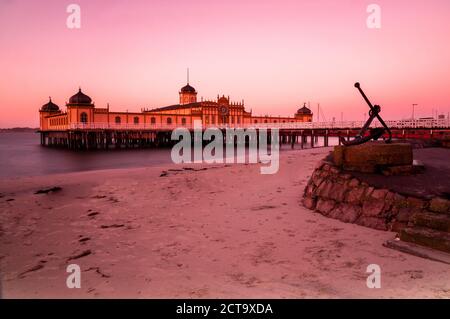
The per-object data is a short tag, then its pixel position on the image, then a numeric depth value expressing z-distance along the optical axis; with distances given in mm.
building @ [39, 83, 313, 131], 48688
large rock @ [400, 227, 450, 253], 5086
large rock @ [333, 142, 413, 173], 7488
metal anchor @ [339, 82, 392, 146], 8180
